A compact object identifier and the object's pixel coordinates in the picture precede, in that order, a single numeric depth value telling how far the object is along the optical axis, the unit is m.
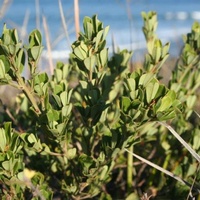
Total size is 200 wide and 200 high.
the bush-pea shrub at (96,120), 0.69
